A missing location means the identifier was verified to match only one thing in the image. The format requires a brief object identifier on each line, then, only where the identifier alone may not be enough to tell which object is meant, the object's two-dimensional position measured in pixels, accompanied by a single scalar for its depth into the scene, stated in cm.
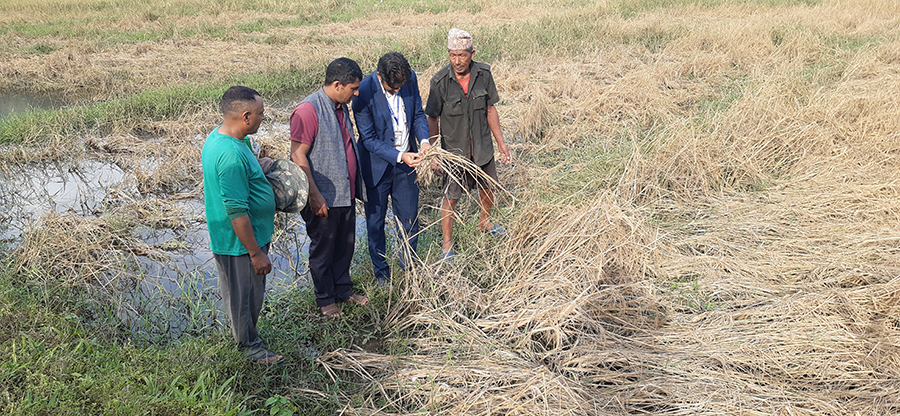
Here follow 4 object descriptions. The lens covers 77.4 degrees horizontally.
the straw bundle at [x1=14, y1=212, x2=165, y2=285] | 368
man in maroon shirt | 292
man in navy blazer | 325
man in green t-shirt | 240
